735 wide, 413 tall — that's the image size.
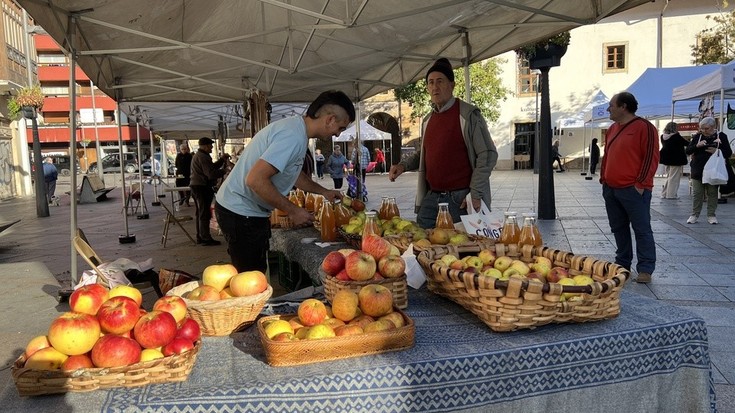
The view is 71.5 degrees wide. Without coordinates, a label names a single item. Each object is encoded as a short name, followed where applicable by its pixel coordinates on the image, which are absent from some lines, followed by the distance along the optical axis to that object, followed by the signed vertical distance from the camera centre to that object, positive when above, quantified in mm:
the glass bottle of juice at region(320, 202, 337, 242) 3535 -436
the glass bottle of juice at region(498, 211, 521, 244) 2533 -358
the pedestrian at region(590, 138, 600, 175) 21719 +60
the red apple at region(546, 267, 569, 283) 1909 -443
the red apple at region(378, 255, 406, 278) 2004 -411
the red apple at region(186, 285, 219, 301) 1850 -463
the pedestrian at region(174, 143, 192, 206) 12500 +20
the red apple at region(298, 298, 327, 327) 1744 -510
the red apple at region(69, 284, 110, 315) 1686 -430
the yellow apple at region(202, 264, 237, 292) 1984 -427
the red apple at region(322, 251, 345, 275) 2057 -404
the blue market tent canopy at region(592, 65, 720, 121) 14727 +2041
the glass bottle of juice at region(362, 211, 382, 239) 2673 -337
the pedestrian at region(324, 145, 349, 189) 16844 -49
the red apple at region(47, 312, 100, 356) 1476 -477
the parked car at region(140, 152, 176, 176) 35153 +124
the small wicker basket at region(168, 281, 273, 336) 1786 -517
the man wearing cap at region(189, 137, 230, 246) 8578 -312
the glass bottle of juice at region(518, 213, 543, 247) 2455 -360
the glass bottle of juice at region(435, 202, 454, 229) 3014 -344
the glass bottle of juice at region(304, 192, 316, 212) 4527 -337
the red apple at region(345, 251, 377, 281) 1969 -403
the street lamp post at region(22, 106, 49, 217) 12953 -6
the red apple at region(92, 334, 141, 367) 1444 -519
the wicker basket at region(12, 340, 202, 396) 1407 -577
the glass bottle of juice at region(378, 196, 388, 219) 3691 -337
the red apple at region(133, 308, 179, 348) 1526 -486
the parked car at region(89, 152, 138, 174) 36869 +344
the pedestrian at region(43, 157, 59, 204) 16531 -210
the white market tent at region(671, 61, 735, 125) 9466 +1356
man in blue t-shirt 2545 -60
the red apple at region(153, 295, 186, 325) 1707 -466
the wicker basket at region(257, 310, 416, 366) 1540 -563
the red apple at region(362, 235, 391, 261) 2164 -361
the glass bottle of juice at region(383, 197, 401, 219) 3654 -343
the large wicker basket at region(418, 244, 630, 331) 1686 -482
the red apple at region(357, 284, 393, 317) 1755 -477
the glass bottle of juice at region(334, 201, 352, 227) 3598 -365
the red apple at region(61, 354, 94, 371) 1450 -549
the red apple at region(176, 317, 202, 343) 1581 -509
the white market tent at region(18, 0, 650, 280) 4371 +1329
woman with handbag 8383 -44
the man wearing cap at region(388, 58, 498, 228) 3668 +55
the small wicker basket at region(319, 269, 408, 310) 1951 -477
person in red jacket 4578 -179
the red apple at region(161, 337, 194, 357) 1510 -531
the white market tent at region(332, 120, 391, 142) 24641 +1397
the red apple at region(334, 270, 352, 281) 1997 -442
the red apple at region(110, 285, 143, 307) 1827 -444
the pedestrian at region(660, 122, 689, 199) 11266 -106
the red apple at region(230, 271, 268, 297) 1895 -439
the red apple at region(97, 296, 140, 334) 1563 -451
